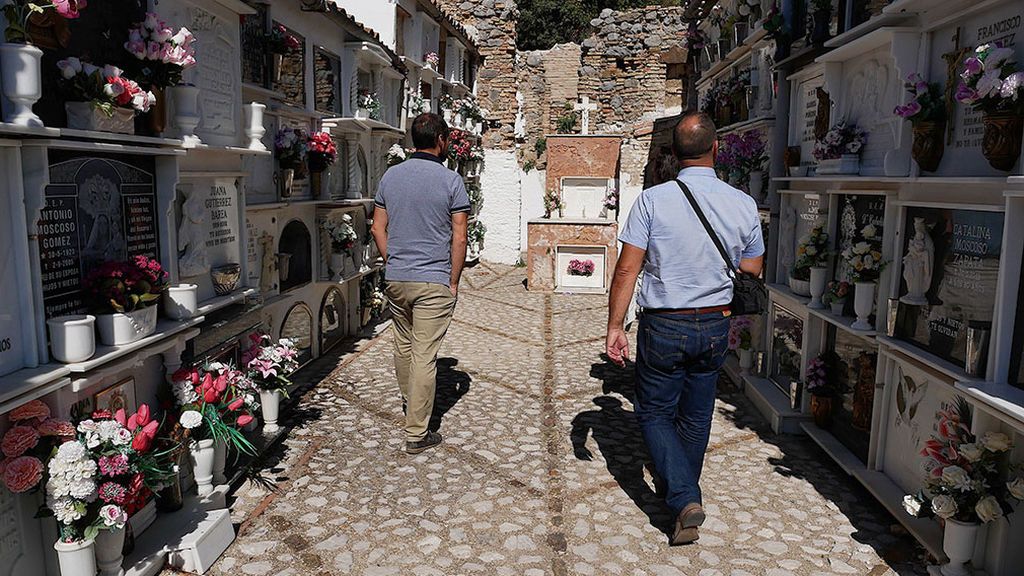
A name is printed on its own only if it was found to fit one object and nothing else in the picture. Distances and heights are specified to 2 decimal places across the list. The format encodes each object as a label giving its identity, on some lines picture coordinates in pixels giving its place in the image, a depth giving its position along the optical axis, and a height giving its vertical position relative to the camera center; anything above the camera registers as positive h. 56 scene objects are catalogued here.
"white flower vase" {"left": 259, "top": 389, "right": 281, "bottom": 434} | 5.52 -1.69
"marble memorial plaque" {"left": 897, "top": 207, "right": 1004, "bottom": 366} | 3.62 -0.42
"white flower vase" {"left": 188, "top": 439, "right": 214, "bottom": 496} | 4.14 -1.60
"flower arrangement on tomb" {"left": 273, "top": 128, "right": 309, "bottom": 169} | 6.80 +0.38
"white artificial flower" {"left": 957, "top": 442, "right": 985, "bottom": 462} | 3.40 -1.20
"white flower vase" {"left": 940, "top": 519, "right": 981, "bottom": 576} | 3.43 -1.67
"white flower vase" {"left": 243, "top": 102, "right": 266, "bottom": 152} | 5.34 +0.47
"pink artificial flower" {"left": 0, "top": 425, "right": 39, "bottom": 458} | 2.87 -1.03
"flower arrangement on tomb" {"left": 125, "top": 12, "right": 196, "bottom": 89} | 3.79 +0.72
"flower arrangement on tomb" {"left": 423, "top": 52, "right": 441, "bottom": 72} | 13.43 +2.45
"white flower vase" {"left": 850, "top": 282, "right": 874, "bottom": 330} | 4.79 -0.72
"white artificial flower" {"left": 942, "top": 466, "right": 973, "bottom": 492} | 3.40 -1.34
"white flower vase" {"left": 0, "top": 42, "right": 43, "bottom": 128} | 2.80 +0.41
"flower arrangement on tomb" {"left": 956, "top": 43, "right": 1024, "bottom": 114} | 3.21 +0.53
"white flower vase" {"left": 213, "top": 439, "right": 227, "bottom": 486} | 4.38 -1.68
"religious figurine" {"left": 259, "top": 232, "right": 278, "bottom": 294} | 6.78 -0.73
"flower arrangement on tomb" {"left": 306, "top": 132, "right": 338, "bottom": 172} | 7.51 +0.39
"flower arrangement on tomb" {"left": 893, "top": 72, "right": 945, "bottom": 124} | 4.03 +0.53
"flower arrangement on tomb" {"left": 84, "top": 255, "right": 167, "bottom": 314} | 3.48 -0.50
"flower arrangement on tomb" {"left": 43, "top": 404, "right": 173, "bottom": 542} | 2.97 -1.24
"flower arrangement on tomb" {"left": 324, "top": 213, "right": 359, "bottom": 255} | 8.47 -0.52
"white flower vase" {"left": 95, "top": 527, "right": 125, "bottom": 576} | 3.25 -1.66
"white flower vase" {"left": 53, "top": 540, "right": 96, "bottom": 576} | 3.06 -1.59
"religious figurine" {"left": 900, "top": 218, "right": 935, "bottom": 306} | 4.18 -0.40
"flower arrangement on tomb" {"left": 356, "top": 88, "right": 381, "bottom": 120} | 9.39 +1.14
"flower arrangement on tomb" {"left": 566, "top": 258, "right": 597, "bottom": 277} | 14.00 -1.47
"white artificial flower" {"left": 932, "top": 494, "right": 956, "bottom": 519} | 3.43 -1.48
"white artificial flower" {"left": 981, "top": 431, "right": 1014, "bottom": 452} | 3.30 -1.13
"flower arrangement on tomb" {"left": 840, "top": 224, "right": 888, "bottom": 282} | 4.70 -0.41
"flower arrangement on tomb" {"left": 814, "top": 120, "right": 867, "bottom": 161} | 5.20 +0.41
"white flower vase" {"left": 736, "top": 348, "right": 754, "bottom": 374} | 7.38 -1.71
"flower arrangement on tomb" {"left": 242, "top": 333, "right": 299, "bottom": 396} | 5.36 -1.31
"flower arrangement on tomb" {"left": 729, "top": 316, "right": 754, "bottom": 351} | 7.52 -1.46
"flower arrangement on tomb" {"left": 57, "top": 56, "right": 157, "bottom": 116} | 3.26 +0.47
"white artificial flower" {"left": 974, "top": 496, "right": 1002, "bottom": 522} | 3.27 -1.42
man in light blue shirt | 3.91 -0.55
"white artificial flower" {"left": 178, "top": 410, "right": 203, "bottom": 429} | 3.91 -1.27
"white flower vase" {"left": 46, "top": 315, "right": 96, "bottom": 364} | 3.16 -0.68
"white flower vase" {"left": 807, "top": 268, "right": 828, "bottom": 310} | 5.63 -0.70
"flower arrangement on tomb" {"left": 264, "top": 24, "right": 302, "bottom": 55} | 6.59 +1.35
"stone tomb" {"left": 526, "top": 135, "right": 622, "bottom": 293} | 13.99 -1.21
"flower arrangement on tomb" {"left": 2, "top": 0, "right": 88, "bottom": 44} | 2.84 +0.69
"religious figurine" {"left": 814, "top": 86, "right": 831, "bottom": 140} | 5.81 +0.66
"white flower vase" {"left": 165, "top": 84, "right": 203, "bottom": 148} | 4.22 +0.46
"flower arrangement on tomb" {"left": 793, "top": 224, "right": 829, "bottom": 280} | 5.62 -0.42
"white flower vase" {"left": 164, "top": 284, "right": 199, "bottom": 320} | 4.18 -0.67
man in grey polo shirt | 5.18 -0.39
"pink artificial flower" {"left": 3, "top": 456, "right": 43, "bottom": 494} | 2.84 -1.15
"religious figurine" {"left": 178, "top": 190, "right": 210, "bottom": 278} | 4.55 -0.34
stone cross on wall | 16.80 +1.98
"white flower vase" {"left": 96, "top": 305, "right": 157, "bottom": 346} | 3.48 -0.70
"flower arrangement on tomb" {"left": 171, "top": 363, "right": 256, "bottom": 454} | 4.10 -1.27
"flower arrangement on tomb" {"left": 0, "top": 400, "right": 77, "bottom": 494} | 2.86 -1.07
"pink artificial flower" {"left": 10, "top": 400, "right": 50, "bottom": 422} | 2.95 -0.94
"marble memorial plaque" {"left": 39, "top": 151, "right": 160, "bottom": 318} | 3.32 -0.17
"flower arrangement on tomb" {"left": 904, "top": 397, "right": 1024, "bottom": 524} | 3.30 -1.33
